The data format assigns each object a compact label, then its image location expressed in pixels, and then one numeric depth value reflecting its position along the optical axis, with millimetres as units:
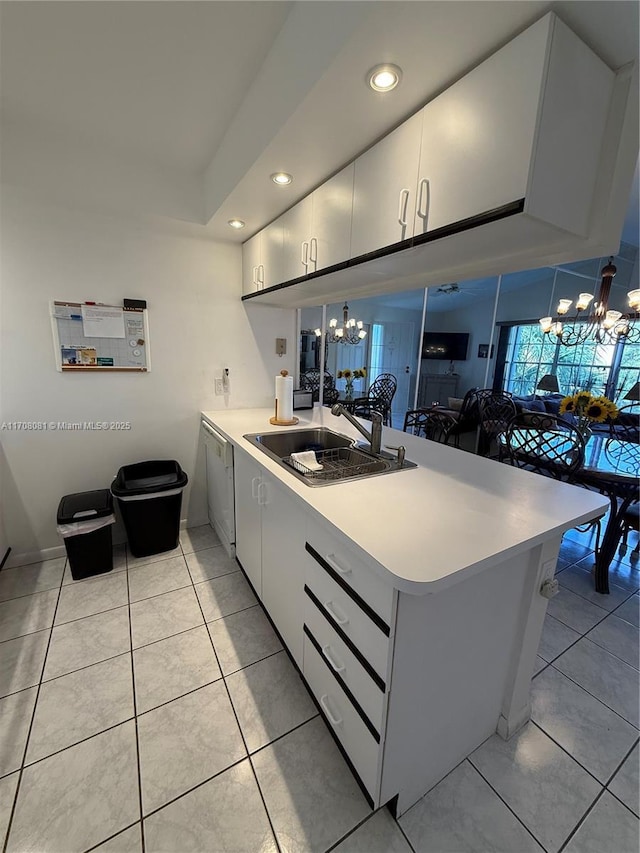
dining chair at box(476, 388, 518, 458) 3723
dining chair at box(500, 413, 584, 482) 2125
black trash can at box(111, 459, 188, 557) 2215
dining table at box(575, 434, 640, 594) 1988
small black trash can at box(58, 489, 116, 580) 2029
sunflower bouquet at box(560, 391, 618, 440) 2332
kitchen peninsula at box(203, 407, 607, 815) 900
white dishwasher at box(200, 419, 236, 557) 2117
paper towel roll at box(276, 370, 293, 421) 2277
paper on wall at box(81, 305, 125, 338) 2160
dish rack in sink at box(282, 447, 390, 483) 1446
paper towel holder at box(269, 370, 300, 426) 2298
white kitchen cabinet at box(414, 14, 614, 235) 845
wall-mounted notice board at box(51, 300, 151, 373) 2119
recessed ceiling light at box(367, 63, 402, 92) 990
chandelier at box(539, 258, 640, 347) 3541
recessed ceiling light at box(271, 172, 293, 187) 1572
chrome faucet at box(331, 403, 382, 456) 1664
